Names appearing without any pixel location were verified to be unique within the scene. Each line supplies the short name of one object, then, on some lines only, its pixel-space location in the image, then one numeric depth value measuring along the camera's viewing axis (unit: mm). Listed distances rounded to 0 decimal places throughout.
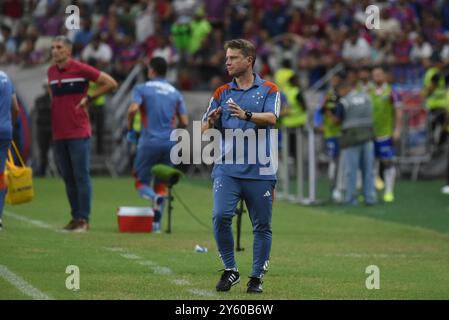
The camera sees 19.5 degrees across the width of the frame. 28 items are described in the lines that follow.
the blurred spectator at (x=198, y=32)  32719
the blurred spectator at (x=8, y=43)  32438
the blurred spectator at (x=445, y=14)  35094
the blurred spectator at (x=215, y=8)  34500
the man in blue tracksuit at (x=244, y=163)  11242
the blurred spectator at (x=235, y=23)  33403
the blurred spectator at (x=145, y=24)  33250
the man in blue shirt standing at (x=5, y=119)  15625
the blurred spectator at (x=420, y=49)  32406
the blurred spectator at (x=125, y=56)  32250
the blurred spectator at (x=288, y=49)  32188
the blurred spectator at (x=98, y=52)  31431
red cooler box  17281
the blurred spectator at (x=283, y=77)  26031
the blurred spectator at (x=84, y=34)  32156
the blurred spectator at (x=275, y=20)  34031
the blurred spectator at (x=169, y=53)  31484
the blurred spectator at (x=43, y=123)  29938
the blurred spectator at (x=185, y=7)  33938
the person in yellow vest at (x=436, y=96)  28547
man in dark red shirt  16516
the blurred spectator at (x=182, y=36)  32844
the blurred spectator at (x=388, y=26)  33406
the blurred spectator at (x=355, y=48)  32094
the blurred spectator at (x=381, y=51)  32062
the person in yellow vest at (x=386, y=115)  24875
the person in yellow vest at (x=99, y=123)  31641
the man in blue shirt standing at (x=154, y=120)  17078
